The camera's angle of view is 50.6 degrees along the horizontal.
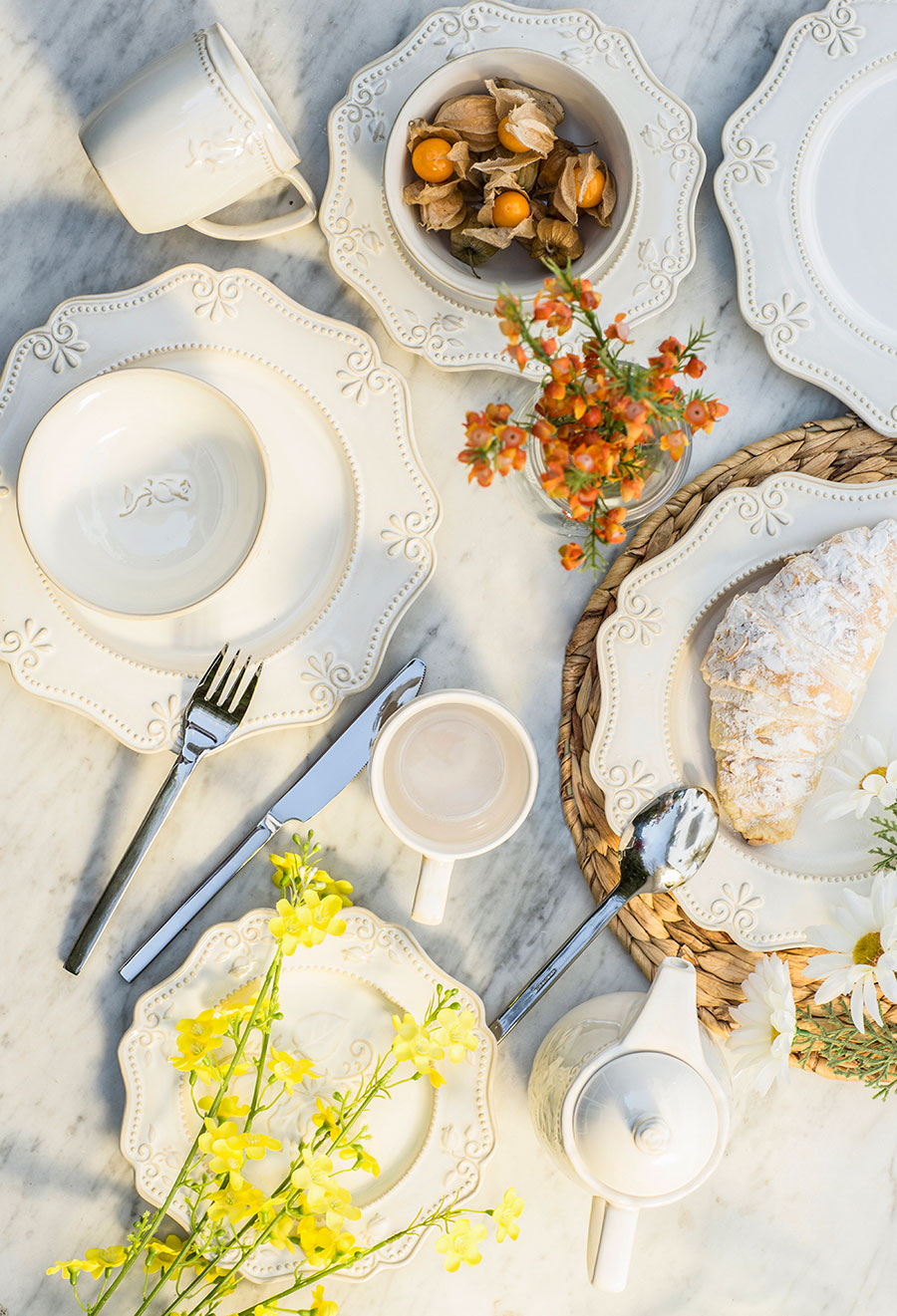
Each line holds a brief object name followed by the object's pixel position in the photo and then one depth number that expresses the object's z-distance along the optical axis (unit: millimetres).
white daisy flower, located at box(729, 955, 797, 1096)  951
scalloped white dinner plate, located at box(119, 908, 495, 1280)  1034
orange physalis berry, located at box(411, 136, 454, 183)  947
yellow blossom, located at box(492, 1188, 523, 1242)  883
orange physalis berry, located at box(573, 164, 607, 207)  962
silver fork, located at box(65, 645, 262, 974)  1001
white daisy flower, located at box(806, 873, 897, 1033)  919
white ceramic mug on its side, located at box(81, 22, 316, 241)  908
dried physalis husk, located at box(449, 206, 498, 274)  978
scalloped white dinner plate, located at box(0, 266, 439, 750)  1007
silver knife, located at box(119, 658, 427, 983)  1067
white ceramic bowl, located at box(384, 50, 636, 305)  958
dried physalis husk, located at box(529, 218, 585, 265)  967
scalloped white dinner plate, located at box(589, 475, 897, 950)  1032
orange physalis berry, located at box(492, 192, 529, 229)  945
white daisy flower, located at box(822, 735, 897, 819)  981
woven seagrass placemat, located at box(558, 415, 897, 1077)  1075
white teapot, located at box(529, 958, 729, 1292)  893
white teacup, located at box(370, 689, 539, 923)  1010
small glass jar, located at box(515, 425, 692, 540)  981
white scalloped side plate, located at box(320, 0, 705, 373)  1020
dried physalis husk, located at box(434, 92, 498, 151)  960
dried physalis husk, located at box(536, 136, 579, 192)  977
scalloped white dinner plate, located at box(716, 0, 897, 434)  1056
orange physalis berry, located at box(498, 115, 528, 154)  942
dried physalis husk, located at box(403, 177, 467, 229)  964
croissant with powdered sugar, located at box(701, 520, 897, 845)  988
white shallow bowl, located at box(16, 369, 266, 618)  955
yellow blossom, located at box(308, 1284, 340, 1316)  848
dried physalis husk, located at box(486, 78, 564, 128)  953
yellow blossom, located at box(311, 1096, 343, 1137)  874
